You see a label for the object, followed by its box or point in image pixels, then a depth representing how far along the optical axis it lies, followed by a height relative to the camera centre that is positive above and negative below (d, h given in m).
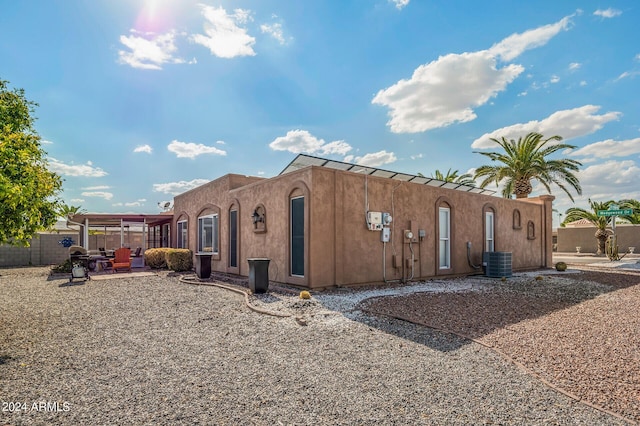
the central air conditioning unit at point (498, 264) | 12.67 -1.70
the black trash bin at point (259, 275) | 8.67 -1.37
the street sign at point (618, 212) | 23.08 +0.34
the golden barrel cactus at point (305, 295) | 7.79 -1.68
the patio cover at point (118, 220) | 18.02 +0.22
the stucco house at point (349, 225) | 9.21 -0.16
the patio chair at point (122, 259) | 15.06 -1.62
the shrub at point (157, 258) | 16.23 -1.70
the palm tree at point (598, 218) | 28.22 -0.04
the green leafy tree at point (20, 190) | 4.82 +0.49
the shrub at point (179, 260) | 14.87 -1.63
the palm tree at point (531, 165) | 19.67 +3.07
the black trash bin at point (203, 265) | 11.74 -1.50
